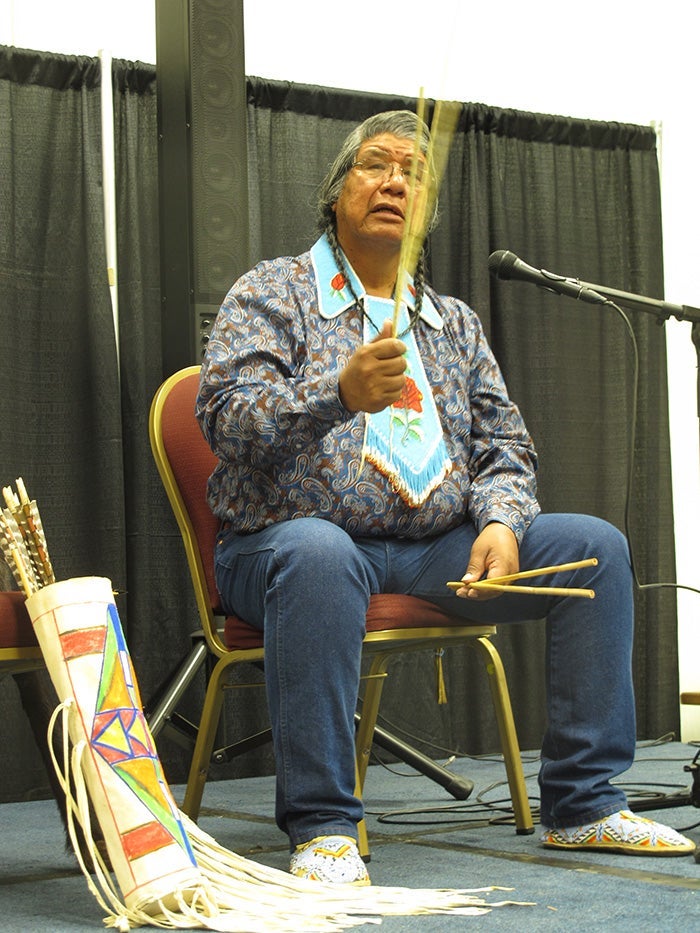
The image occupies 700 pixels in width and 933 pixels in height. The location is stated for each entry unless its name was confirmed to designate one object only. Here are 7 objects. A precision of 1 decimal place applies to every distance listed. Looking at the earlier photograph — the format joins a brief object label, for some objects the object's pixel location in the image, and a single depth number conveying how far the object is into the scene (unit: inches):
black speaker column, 250.2
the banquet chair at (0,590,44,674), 188.6
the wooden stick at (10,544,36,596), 187.1
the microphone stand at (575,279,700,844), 210.4
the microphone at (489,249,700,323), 210.7
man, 192.6
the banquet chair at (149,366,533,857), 209.0
